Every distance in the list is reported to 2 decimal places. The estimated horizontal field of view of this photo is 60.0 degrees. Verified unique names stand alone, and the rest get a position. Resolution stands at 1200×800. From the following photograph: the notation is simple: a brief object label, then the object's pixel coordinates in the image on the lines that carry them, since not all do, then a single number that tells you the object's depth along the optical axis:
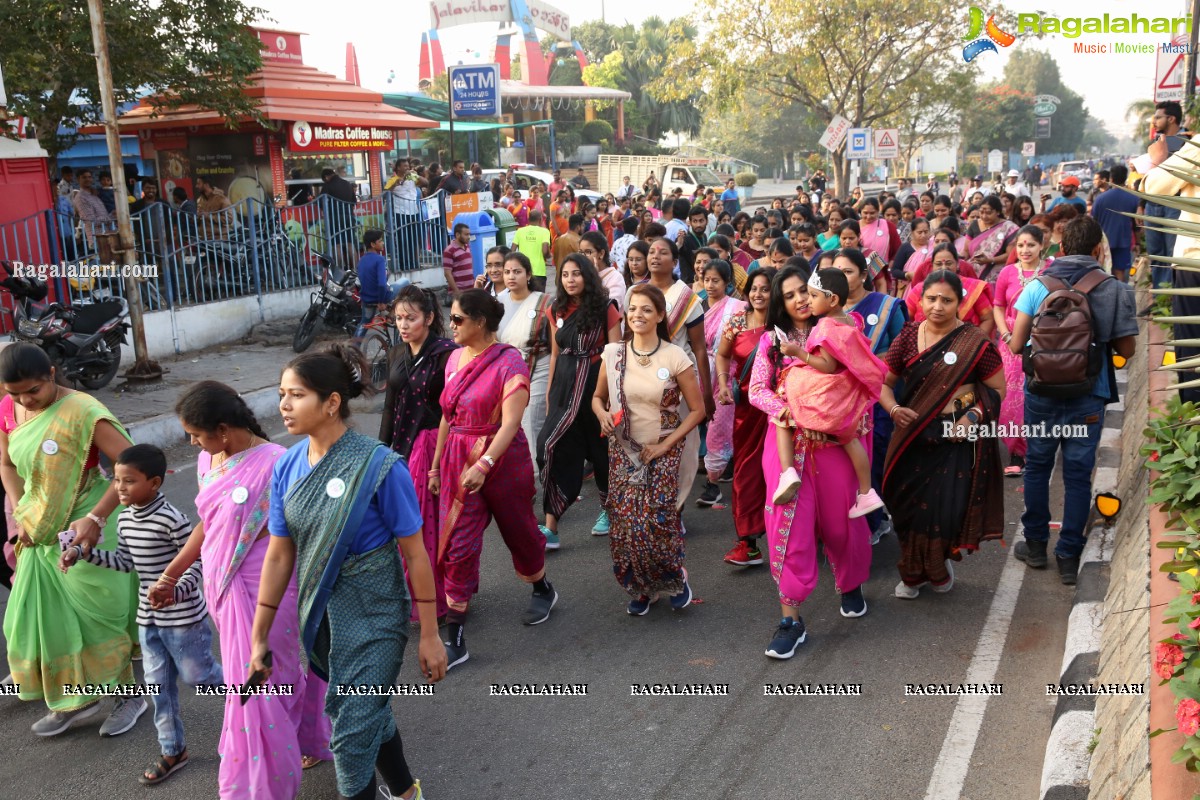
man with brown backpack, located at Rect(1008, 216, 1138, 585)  5.13
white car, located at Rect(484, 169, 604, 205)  28.86
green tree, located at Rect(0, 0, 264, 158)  11.45
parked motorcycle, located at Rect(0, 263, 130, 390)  9.48
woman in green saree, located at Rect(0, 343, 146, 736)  4.12
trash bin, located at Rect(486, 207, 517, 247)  18.23
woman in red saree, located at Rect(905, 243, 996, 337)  6.32
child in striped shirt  3.83
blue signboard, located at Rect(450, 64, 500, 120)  23.09
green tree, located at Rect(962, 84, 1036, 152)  69.19
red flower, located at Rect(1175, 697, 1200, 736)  2.47
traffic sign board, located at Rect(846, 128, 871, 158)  22.12
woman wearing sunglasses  4.72
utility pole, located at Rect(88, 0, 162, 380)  9.72
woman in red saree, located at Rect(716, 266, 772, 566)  5.77
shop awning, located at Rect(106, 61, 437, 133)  16.97
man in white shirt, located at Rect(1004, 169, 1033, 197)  19.42
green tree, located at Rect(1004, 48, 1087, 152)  83.00
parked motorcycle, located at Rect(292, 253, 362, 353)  12.07
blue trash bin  16.61
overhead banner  35.12
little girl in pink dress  4.65
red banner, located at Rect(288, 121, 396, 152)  17.42
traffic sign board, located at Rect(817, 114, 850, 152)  21.05
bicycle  10.96
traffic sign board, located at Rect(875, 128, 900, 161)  23.08
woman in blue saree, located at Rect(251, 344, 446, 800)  3.14
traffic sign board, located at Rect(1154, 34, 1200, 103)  14.09
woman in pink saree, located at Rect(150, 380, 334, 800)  3.39
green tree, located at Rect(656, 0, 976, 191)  26.62
